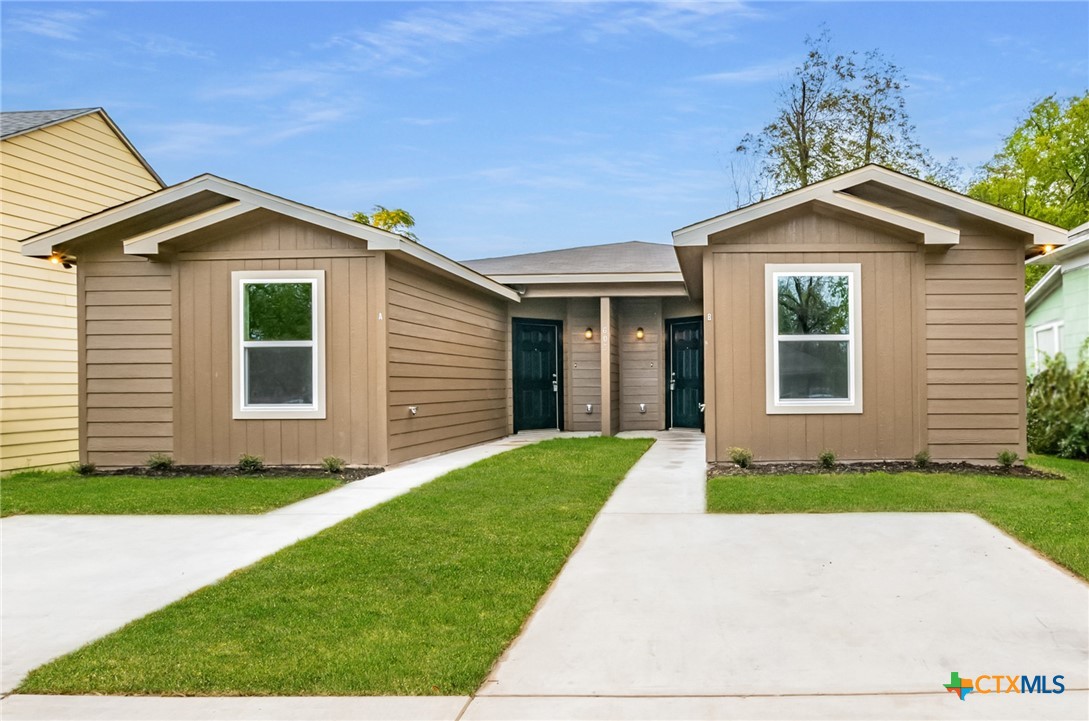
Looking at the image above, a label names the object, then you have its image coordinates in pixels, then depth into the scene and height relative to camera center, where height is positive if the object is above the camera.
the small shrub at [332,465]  8.77 -0.94
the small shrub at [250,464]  8.98 -0.95
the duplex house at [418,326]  8.64 +0.55
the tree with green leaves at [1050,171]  24.81 +6.38
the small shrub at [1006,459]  8.38 -0.87
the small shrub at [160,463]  9.19 -0.95
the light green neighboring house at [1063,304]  11.52 +1.09
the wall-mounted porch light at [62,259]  9.42 +1.39
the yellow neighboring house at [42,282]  10.44 +1.28
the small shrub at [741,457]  8.45 -0.84
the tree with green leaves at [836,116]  22.30 +7.08
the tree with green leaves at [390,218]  28.89 +5.64
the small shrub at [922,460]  8.45 -0.89
